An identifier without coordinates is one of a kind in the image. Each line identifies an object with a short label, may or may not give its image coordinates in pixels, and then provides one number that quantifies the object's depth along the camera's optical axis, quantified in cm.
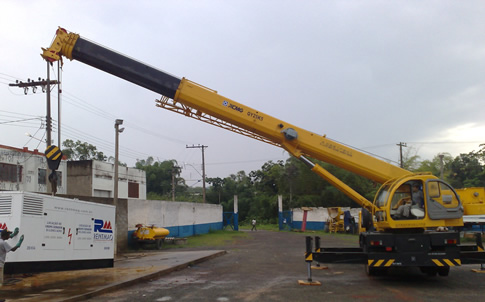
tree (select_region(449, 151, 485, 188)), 5354
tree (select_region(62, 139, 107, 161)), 6425
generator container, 934
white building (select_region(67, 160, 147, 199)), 3962
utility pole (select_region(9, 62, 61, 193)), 2284
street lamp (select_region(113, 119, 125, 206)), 2194
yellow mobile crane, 994
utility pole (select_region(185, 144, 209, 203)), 5526
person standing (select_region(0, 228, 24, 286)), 827
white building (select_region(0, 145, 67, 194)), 3308
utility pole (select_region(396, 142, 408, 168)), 5203
